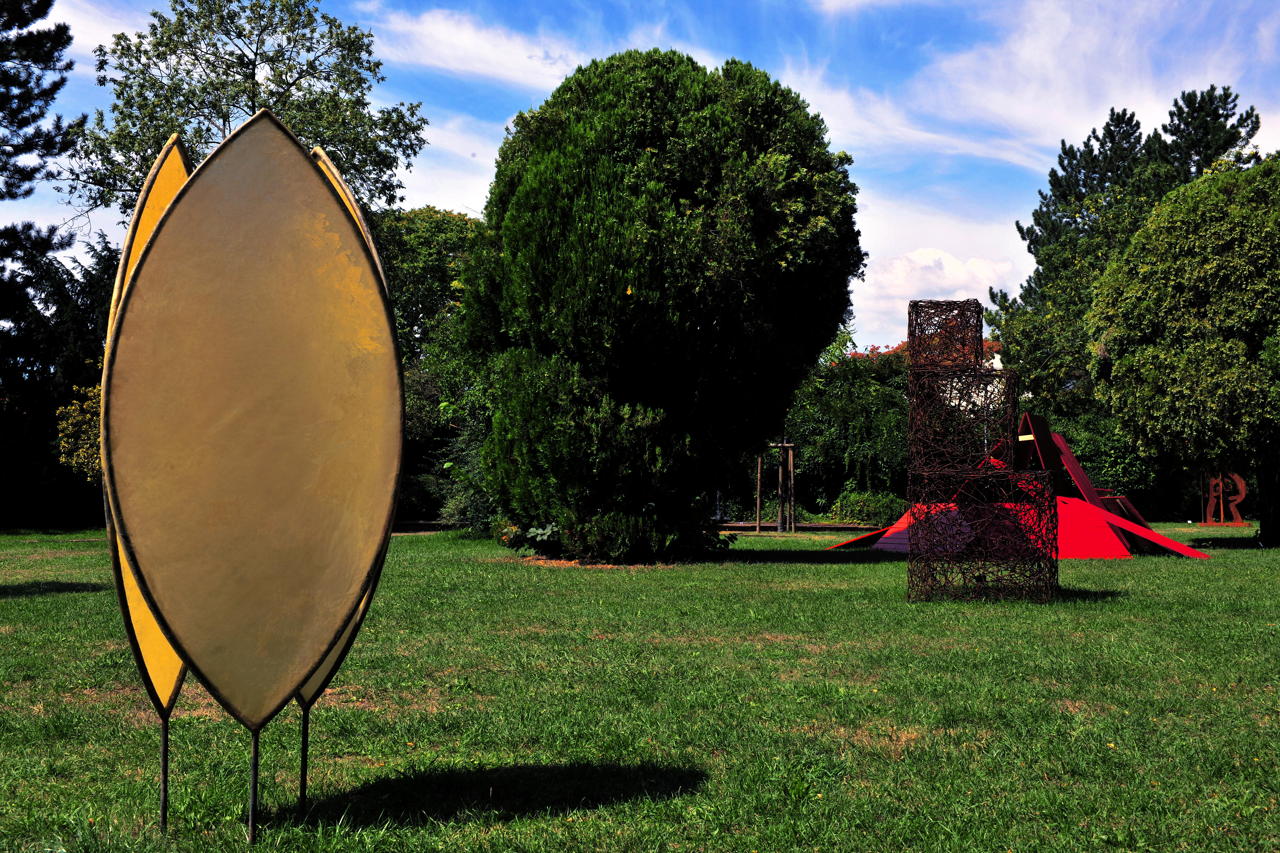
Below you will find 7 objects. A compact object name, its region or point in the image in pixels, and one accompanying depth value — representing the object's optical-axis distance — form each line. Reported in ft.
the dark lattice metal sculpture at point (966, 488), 40.29
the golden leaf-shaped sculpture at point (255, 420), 13.30
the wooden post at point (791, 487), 99.72
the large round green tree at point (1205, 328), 68.80
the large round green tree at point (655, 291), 56.59
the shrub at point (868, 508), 113.09
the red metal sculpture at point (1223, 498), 120.88
